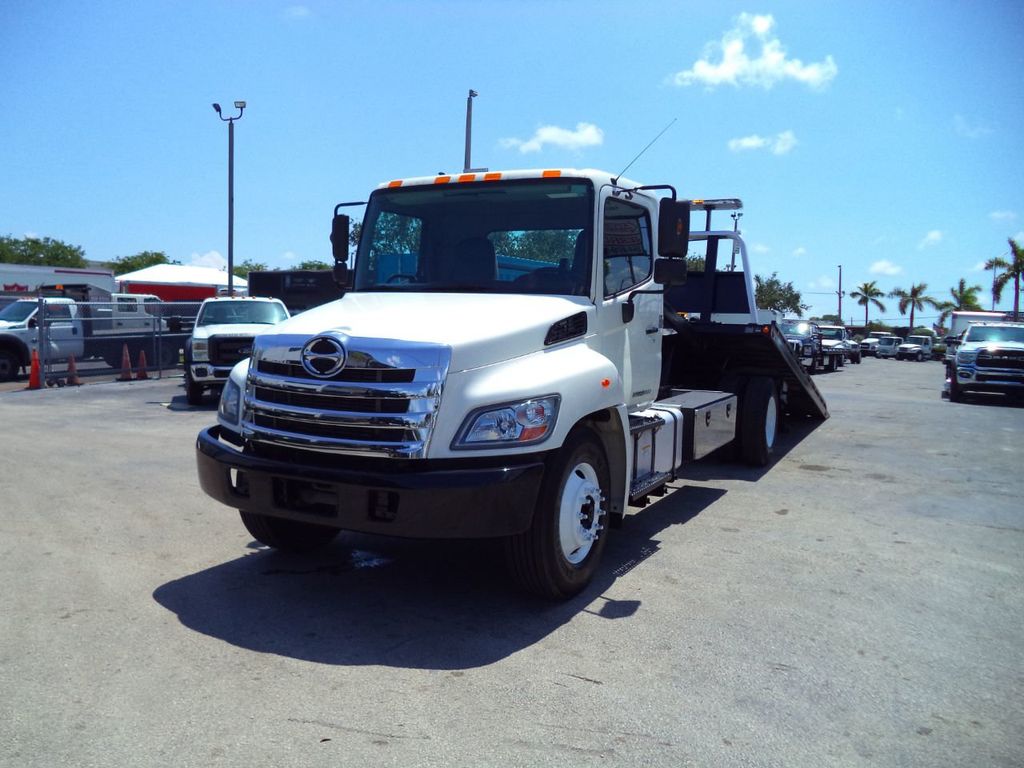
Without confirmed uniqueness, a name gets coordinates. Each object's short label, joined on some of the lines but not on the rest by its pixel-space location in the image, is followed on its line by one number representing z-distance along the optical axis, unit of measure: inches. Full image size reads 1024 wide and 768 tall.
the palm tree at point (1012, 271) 2549.2
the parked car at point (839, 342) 1344.7
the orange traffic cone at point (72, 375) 715.4
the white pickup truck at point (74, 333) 739.8
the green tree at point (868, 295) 3560.5
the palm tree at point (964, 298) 3137.3
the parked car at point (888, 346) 2295.8
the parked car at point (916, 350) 2202.3
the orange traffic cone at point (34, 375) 675.4
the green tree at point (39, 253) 2613.2
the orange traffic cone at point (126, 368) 765.9
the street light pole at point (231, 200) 1115.3
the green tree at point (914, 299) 3384.4
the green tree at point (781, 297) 2179.1
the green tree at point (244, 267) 3388.3
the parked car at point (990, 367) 739.4
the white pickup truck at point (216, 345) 566.9
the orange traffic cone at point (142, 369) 777.6
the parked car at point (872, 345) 2310.5
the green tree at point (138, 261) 3193.9
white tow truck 167.2
